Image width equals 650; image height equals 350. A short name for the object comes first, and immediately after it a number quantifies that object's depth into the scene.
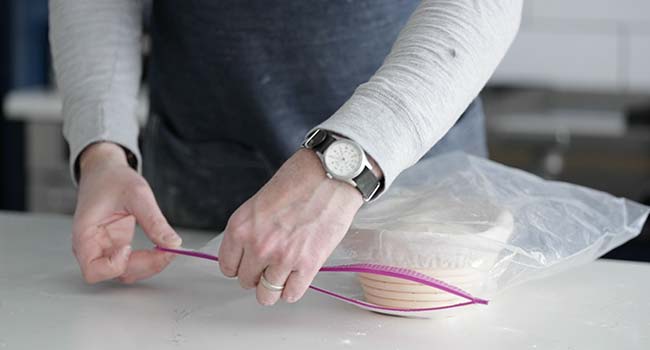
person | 0.79
